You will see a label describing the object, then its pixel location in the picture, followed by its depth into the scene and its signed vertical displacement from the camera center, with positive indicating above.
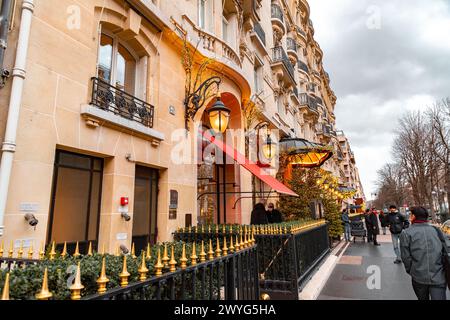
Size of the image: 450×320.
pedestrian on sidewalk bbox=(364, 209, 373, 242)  15.20 -0.91
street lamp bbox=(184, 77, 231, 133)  7.02 +2.72
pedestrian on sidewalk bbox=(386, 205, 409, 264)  10.08 -0.47
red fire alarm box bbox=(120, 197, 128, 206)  5.47 +0.23
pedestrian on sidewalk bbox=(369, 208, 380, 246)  14.74 -0.63
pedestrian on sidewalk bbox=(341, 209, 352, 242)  16.52 -0.86
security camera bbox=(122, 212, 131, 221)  5.50 -0.06
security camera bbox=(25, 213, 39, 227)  3.87 -0.08
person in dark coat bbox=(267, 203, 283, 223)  10.28 -0.18
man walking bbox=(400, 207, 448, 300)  4.23 -0.71
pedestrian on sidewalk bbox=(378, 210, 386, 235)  16.44 -0.53
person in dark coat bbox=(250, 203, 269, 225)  9.40 -0.15
